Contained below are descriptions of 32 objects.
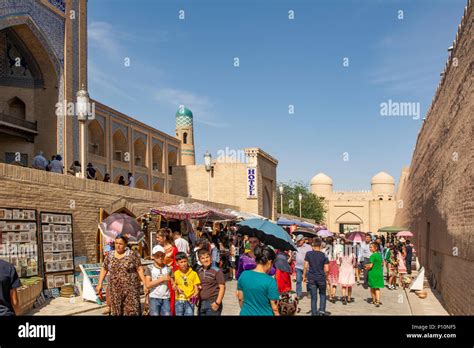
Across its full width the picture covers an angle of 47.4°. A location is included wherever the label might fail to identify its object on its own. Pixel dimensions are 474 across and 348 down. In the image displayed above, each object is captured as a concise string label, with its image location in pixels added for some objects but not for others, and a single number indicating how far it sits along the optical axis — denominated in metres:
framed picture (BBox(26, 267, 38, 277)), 9.81
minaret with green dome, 48.97
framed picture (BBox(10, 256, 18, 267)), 9.50
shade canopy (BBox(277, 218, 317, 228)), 21.58
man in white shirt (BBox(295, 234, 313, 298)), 10.93
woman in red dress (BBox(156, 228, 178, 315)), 7.80
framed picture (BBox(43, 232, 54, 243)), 10.51
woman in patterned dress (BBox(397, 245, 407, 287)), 14.01
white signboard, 30.44
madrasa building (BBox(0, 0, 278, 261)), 11.76
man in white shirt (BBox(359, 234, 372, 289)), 13.66
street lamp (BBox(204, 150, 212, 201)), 22.89
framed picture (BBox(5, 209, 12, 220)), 9.55
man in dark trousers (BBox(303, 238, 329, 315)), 8.70
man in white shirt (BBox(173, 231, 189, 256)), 10.10
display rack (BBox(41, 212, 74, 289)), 10.50
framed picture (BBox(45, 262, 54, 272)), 10.45
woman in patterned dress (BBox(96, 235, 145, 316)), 6.31
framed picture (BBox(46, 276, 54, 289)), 10.42
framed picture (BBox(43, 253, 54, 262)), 10.46
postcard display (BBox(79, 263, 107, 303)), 9.91
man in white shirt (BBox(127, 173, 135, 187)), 19.49
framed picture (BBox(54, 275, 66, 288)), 10.66
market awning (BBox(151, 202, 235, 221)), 13.66
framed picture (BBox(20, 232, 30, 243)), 9.84
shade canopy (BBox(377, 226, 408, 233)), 21.33
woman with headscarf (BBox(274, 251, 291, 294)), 8.74
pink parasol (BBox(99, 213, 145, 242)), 10.25
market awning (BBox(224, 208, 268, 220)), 19.26
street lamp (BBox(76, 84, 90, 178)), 13.73
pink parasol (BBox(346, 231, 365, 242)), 14.65
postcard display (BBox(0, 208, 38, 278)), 9.45
